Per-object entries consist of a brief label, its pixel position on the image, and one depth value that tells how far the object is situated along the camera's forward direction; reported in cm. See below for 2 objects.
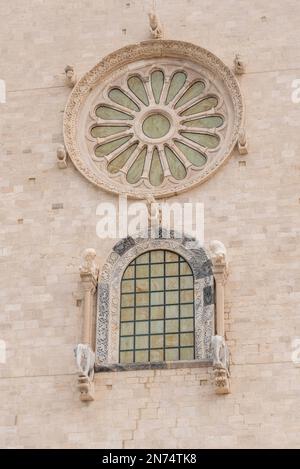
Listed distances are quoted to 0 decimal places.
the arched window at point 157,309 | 2692
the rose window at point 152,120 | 2894
